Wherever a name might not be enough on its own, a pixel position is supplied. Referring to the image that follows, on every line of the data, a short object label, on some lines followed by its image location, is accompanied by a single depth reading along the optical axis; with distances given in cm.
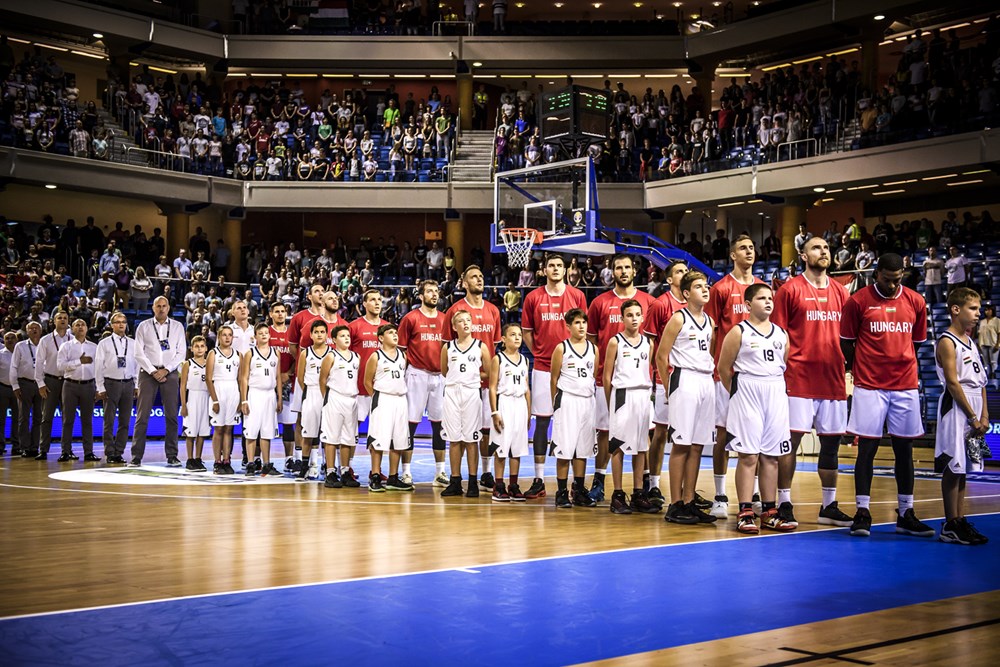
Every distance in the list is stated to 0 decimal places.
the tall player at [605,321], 1068
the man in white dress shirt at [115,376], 1594
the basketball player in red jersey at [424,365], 1282
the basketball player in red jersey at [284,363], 1393
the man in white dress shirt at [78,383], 1609
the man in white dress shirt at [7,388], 1695
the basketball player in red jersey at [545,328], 1156
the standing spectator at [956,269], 2191
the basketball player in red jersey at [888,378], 872
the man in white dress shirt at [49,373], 1648
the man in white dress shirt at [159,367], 1512
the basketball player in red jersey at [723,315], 995
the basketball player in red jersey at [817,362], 920
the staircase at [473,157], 3256
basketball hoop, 2092
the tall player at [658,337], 1065
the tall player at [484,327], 1198
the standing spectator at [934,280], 2219
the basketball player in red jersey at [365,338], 1292
